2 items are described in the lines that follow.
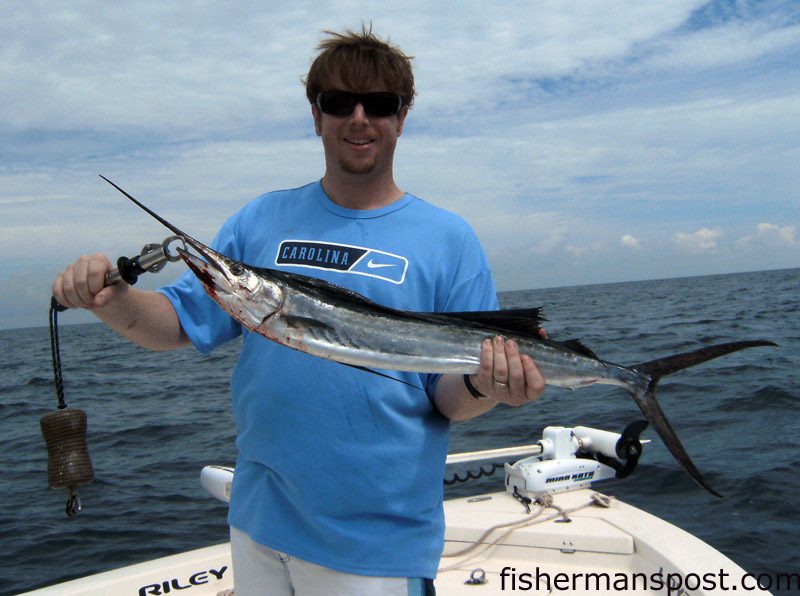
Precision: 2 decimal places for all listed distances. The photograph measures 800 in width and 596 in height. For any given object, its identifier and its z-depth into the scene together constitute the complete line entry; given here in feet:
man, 8.03
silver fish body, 7.43
